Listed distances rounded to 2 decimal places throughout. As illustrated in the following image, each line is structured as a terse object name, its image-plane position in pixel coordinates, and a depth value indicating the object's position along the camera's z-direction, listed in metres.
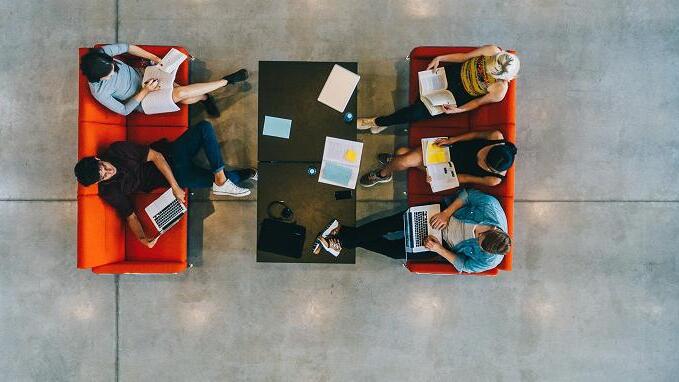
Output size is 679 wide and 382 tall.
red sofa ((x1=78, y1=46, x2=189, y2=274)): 2.98
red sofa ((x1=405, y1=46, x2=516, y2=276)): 3.14
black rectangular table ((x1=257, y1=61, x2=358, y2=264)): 3.19
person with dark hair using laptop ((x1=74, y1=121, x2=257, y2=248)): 3.08
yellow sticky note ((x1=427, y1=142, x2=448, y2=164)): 3.26
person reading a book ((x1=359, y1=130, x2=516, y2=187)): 2.76
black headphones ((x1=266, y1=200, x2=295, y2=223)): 3.17
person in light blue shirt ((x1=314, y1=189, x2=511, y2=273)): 2.78
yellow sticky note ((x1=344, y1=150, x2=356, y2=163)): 3.24
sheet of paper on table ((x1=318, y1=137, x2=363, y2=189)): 3.22
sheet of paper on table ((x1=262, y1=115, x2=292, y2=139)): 3.23
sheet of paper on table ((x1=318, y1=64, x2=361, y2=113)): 3.25
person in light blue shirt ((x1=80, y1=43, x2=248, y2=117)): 2.77
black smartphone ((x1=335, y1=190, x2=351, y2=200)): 3.19
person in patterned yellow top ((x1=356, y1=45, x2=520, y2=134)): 2.88
